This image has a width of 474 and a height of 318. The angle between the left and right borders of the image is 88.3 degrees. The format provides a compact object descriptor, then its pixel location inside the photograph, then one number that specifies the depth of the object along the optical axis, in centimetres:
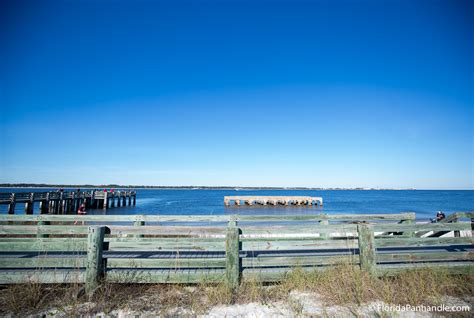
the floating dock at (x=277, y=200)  4322
